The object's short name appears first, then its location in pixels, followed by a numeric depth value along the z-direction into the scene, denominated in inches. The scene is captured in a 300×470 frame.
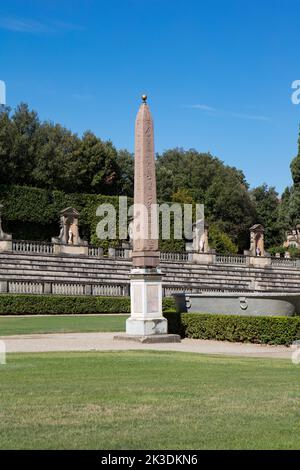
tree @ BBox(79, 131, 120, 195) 2404.0
